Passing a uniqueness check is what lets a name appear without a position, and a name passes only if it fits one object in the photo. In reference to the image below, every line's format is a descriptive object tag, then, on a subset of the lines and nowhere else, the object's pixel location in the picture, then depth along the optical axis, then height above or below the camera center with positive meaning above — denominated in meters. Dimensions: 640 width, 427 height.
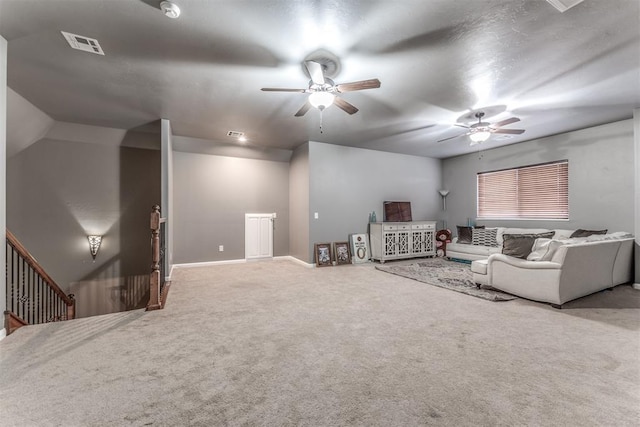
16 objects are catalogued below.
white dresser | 5.90 -0.57
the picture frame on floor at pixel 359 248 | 5.96 -0.73
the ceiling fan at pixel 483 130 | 4.12 +1.26
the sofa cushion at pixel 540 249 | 3.35 -0.47
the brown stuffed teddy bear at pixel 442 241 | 6.65 -0.66
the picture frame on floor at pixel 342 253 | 5.76 -0.81
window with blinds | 5.16 +0.43
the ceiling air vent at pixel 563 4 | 1.76 +1.35
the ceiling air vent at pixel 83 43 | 2.27 +1.49
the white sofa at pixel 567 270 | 3.13 -0.73
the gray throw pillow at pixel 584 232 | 4.35 -0.32
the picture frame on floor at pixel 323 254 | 5.55 -0.81
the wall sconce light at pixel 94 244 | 4.86 -0.49
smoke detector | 1.88 +1.45
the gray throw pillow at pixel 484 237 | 5.74 -0.50
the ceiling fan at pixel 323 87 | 2.54 +1.23
